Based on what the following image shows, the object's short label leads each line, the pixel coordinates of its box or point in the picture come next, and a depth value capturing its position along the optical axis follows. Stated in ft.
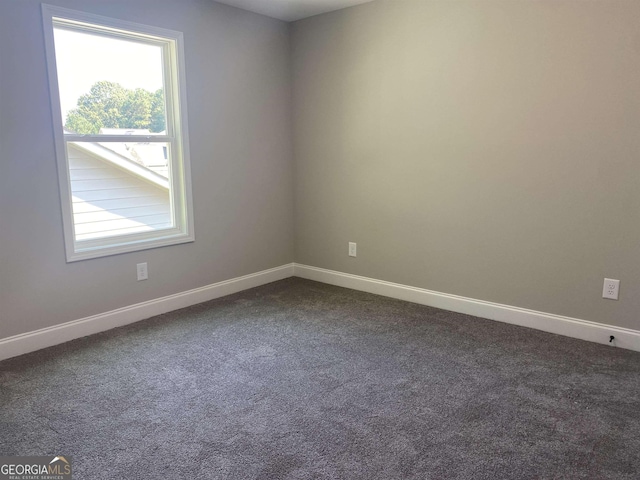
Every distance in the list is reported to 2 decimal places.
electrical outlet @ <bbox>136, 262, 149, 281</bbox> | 11.31
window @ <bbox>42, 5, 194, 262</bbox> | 9.79
